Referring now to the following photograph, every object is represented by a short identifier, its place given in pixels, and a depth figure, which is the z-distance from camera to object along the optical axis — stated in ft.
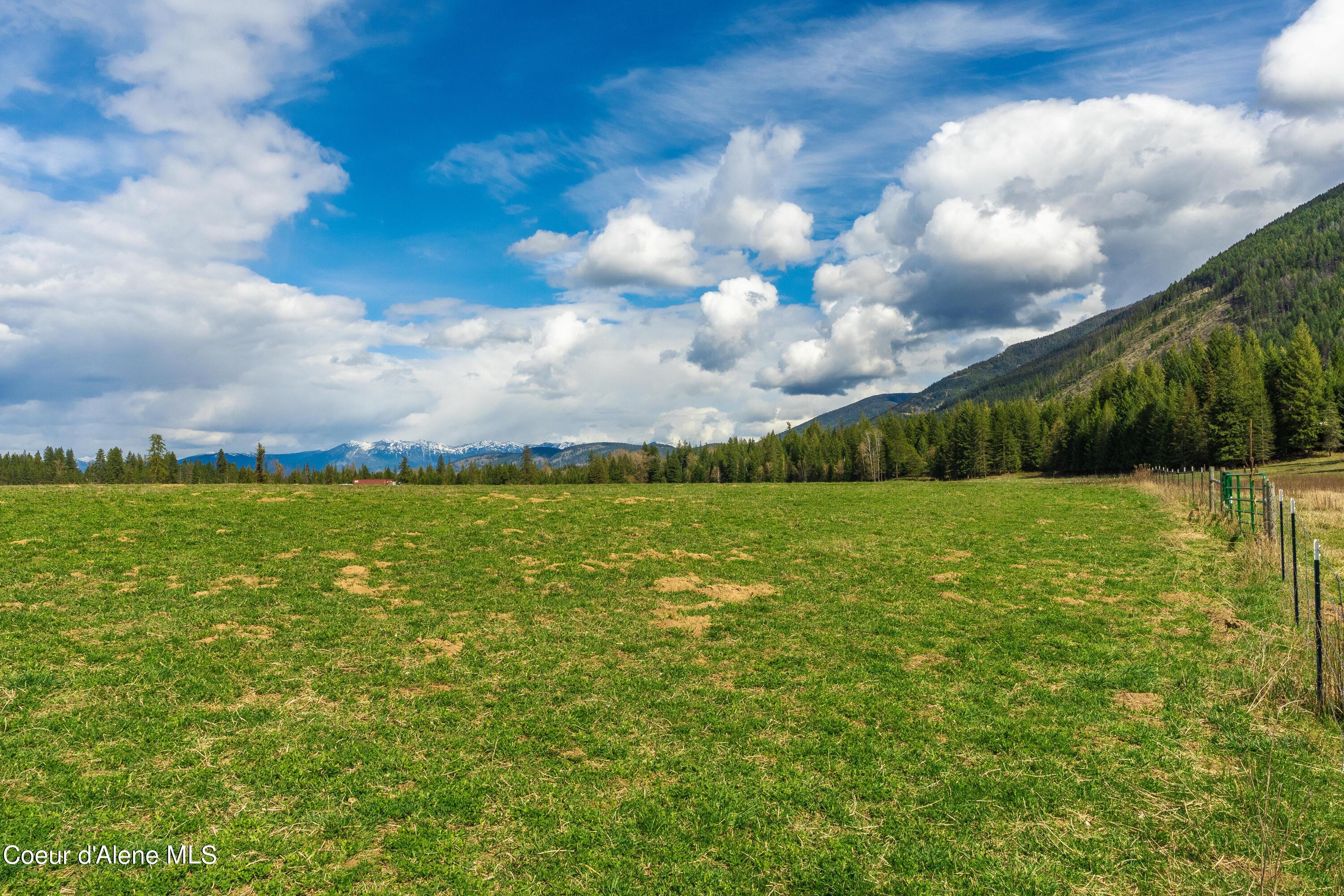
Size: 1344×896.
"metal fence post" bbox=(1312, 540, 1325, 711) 33.32
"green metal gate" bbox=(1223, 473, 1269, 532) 87.76
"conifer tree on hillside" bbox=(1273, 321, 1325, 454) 281.54
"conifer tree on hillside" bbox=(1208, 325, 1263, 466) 279.90
